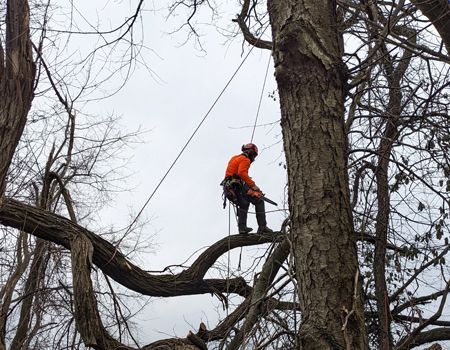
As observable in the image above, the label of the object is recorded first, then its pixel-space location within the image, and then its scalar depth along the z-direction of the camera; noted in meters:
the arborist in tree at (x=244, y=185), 14.84
